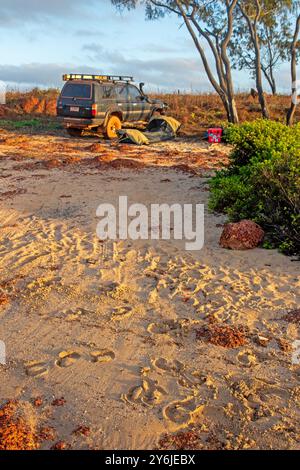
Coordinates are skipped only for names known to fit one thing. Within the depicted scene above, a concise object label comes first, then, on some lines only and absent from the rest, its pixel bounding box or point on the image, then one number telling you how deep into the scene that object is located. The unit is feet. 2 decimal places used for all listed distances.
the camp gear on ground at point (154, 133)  57.93
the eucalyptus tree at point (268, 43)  101.04
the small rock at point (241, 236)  23.57
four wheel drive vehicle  58.90
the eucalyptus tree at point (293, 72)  72.97
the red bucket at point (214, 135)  62.54
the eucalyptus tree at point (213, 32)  73.87
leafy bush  24.02
